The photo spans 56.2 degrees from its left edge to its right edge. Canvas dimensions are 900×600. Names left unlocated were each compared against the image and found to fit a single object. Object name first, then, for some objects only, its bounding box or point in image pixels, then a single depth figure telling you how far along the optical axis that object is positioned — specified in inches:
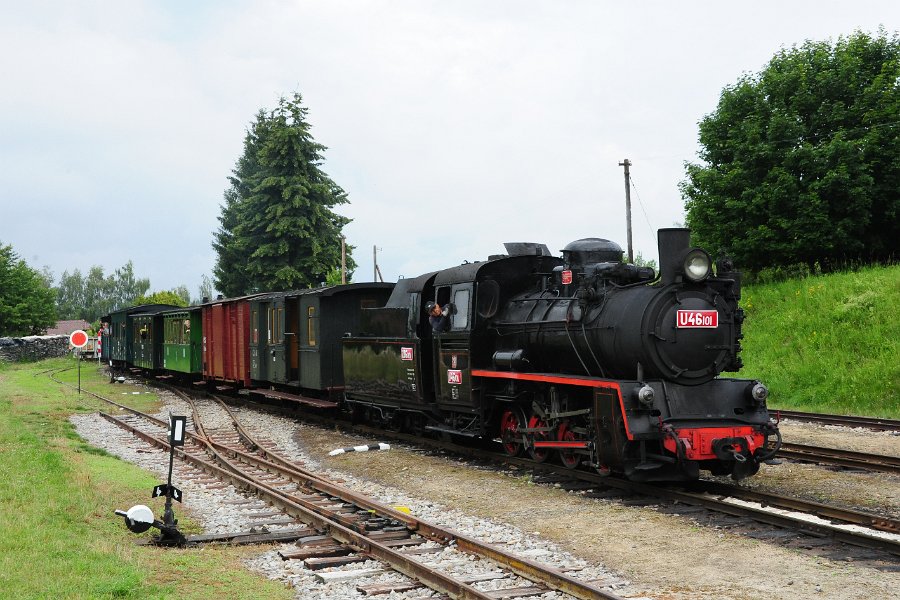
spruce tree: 1648.6
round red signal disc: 984.9
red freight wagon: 913.5
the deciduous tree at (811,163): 1013.8
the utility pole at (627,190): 1129.2
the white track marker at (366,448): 535.6
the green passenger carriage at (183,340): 1092.5
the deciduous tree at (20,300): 2299.5
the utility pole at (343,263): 1459.9
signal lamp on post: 338.2
